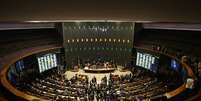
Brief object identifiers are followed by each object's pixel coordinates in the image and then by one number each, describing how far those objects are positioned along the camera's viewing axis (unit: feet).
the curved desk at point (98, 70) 44.48
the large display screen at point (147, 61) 40.39
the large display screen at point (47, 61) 40.00
